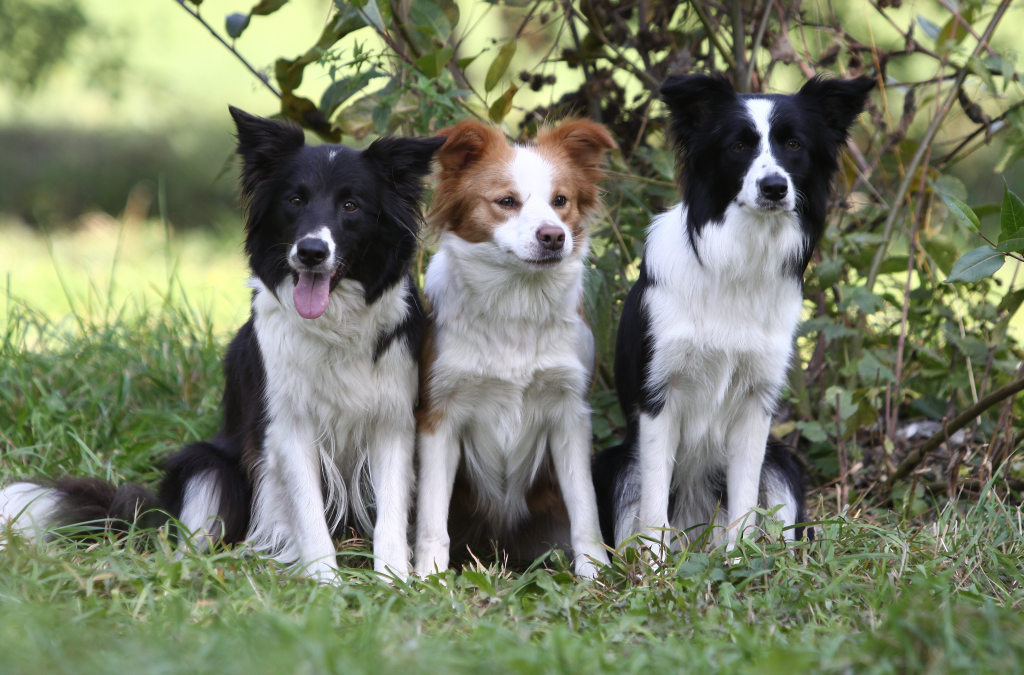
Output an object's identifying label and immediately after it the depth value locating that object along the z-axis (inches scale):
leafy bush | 291.4
